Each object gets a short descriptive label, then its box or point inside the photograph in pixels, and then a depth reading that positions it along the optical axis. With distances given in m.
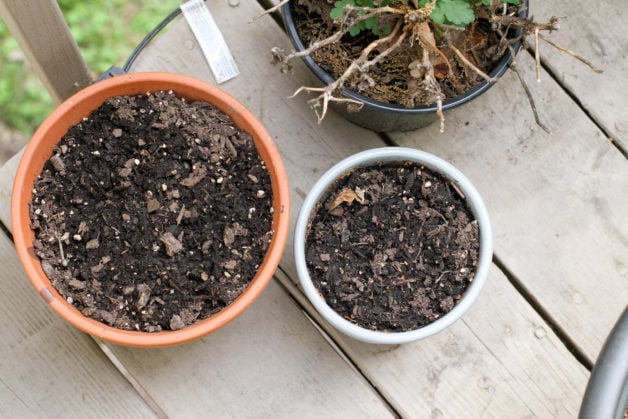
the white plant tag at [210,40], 1.05
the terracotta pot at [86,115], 0.96
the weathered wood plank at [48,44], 0.94
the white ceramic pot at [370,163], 0.99
